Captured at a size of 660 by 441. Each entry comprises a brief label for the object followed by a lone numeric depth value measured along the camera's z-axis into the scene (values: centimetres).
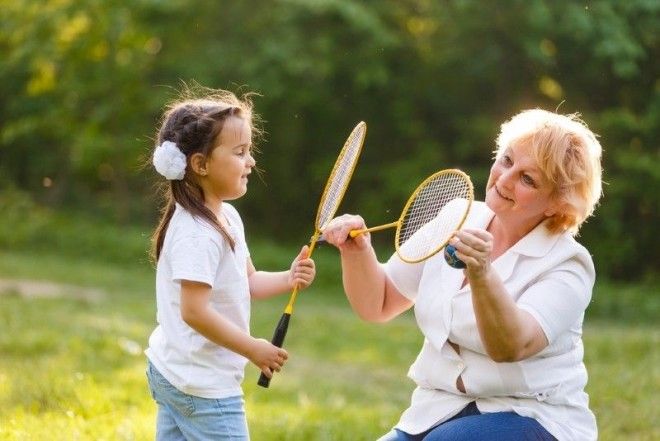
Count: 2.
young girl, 647
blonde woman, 672
